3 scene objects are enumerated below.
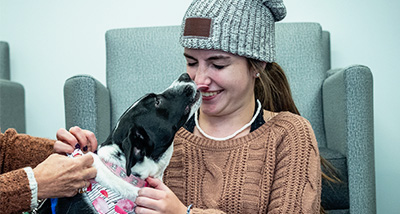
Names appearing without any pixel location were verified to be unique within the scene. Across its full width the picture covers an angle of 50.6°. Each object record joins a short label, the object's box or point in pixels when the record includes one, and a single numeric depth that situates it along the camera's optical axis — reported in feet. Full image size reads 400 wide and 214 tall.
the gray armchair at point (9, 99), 8.68
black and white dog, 3.73
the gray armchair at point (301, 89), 6.10
